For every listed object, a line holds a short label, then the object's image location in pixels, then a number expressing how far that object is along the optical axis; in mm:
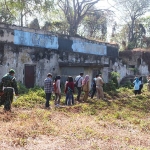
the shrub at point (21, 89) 10805
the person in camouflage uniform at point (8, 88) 6845
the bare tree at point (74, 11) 22255
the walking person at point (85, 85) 9926
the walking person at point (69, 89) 9008
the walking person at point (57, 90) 8762
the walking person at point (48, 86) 8293
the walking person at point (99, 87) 10368
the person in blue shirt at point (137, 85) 11937
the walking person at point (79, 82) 9904
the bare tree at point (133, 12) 26826
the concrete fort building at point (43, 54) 12419
